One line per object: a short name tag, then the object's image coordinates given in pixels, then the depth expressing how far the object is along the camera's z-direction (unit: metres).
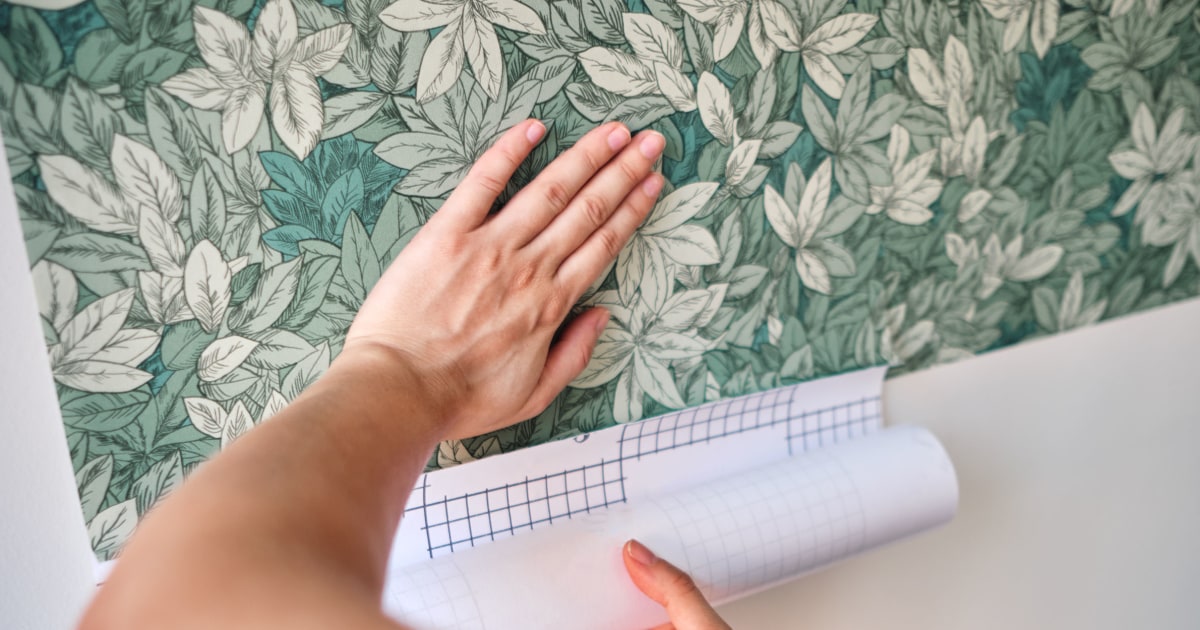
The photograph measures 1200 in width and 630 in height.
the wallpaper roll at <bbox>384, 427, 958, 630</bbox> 0.66
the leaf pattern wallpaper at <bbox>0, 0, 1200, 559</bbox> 0.57
